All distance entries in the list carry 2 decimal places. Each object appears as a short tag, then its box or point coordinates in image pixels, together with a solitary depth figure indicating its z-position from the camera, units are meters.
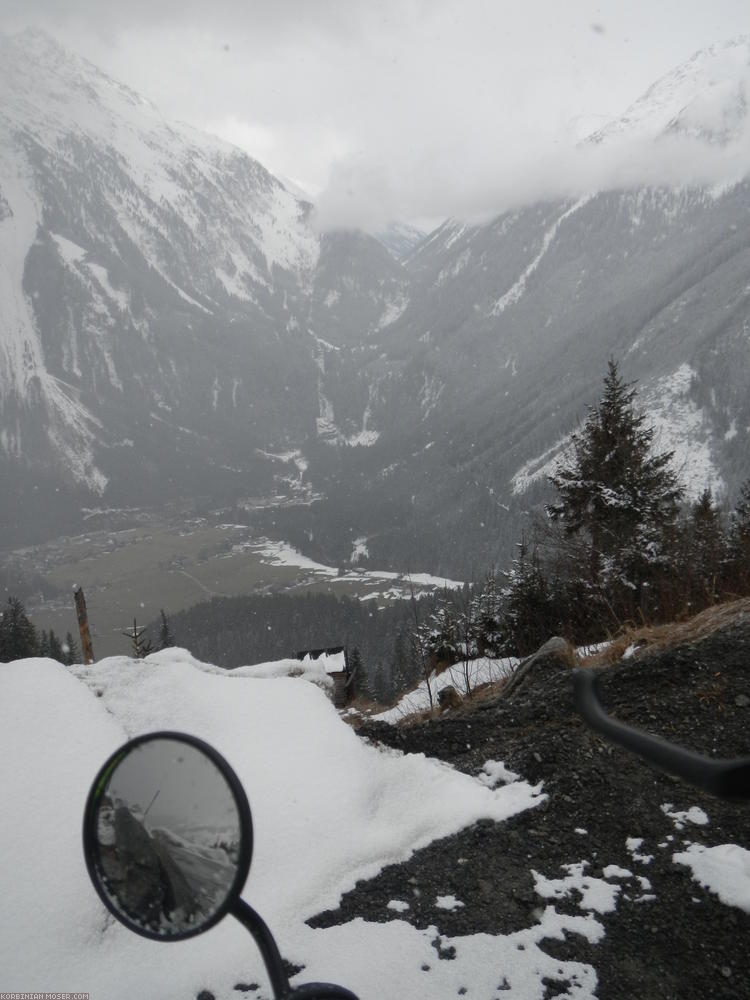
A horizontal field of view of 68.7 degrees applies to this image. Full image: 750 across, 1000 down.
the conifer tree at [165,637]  46.29
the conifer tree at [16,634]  44.34
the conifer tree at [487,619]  20.38
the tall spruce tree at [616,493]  14.77
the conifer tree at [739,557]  10.33
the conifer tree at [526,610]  16.11
